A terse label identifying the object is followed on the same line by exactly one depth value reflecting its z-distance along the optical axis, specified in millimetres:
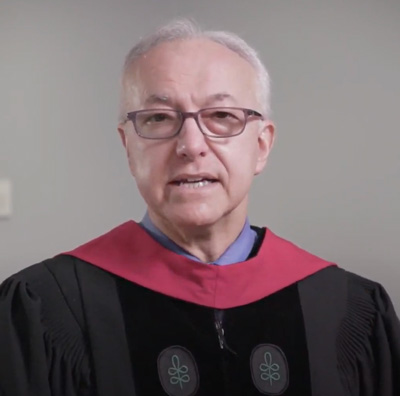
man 1314
